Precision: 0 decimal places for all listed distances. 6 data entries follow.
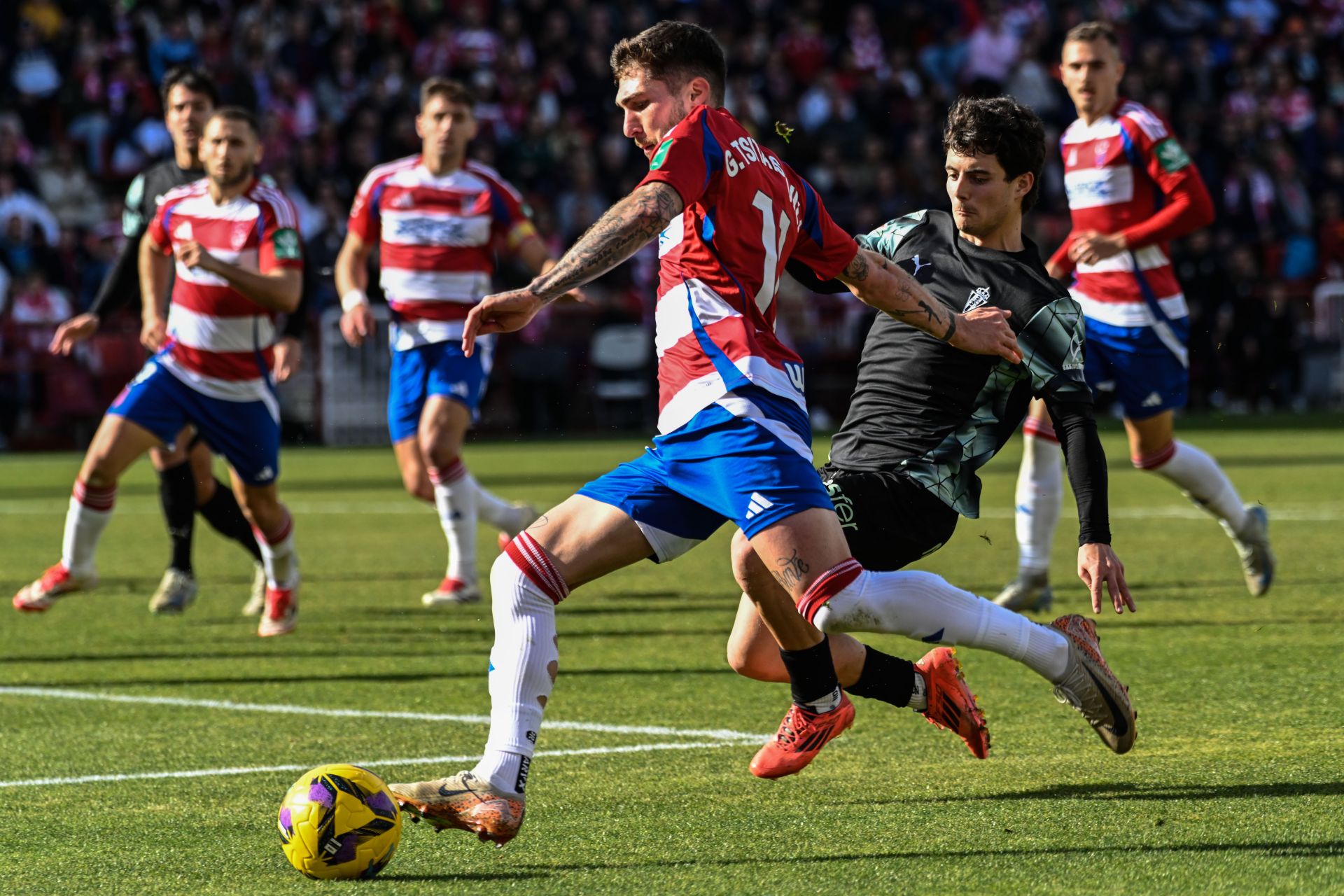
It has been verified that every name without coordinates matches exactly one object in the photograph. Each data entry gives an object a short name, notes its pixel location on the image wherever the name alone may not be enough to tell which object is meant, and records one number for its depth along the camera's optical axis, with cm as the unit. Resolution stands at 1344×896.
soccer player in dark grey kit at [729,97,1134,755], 984
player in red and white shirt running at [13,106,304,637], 1683
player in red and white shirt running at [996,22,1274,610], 1723
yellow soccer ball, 855
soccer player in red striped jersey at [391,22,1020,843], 901
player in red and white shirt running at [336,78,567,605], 1934
